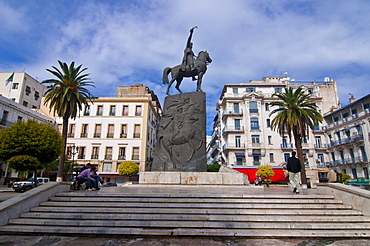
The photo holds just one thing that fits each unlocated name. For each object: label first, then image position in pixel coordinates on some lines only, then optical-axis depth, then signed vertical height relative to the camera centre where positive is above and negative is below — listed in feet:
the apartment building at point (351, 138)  121.49 +20.07
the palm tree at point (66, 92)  81.41 +28.29
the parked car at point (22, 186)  77.55 -3.49
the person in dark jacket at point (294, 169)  31.98 +0.76
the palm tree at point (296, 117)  87.30 +21.13
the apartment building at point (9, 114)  108.27 +29.14
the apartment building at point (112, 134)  137.39 +24.11
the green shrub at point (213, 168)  131.27 +3.79
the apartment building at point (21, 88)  143.26 +52.14
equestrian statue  48.67 +21.78
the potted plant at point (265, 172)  110.11 +1.28
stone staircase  19.42 -3.70
